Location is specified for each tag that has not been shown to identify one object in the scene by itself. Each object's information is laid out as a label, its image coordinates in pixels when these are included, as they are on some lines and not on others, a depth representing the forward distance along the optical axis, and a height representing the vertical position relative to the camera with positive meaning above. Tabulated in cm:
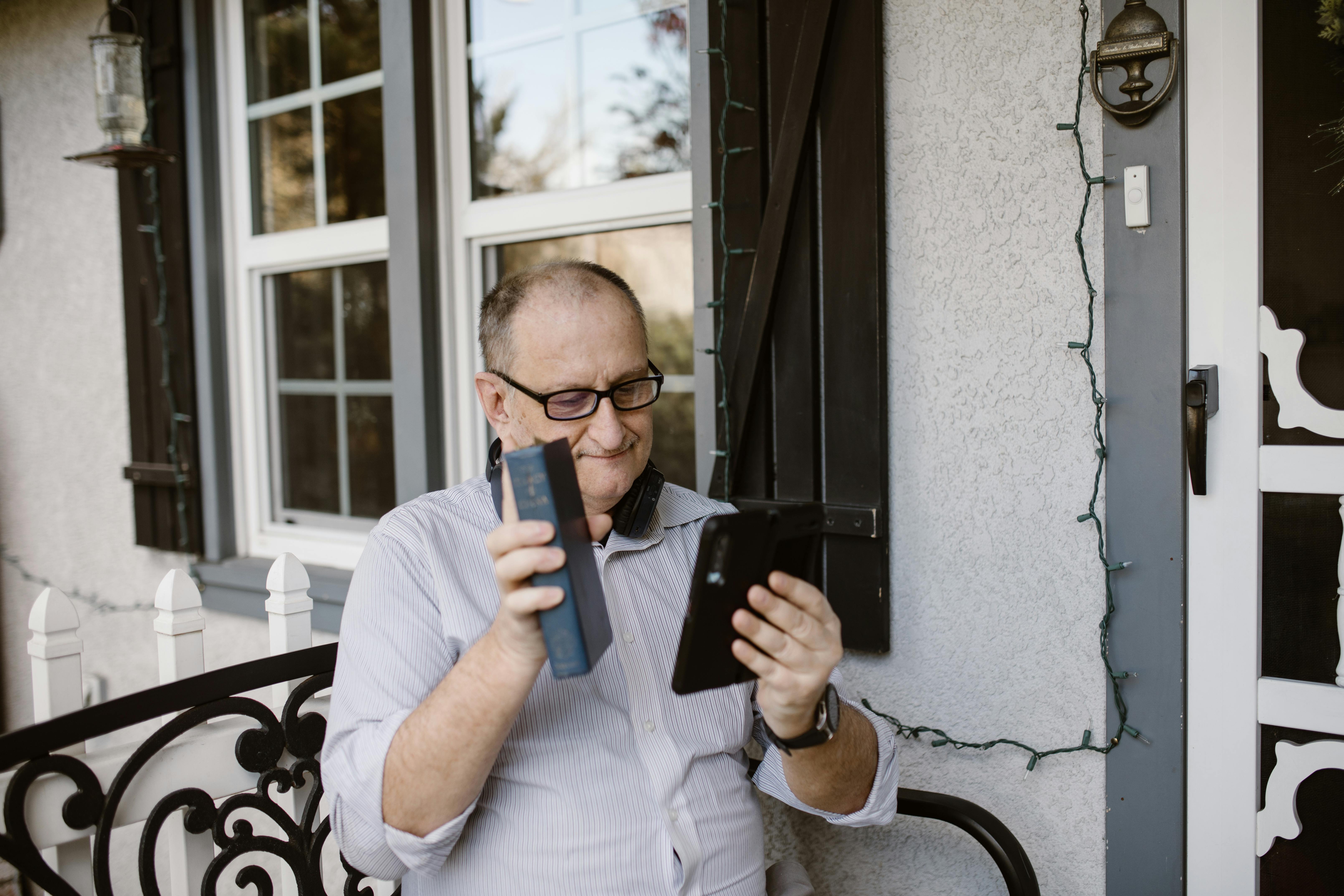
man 104 -41
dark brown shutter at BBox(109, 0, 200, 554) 297 +28
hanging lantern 277 +97
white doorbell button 146 +29
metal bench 116 -55
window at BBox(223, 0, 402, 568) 280 +37
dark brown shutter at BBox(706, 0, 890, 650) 170 +20
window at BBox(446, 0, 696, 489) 228 +63
